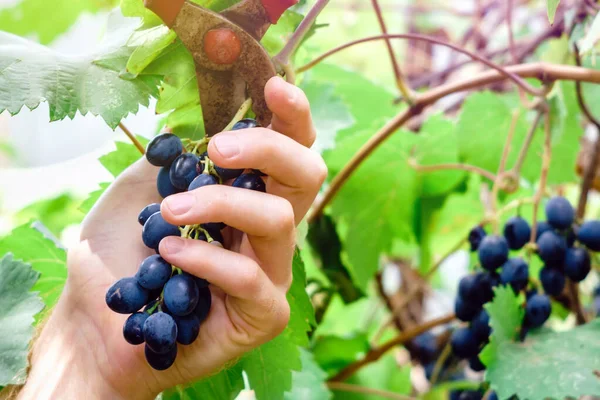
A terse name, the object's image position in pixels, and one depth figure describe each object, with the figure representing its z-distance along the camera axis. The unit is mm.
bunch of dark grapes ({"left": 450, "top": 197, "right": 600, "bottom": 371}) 781
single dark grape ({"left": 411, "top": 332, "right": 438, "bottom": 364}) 1270
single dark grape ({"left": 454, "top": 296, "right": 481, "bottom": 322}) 816
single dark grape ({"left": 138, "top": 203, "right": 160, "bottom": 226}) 521
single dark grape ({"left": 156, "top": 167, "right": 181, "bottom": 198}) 528
